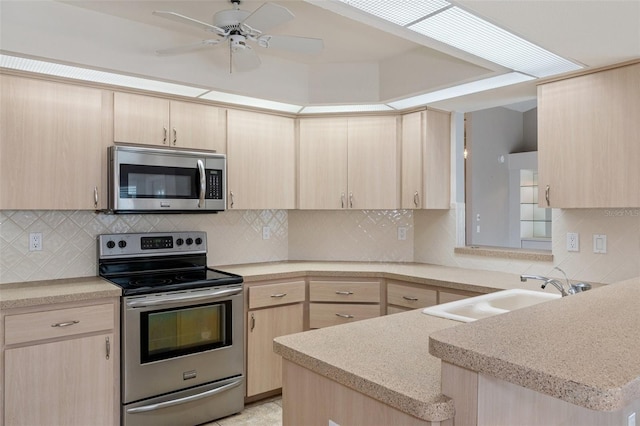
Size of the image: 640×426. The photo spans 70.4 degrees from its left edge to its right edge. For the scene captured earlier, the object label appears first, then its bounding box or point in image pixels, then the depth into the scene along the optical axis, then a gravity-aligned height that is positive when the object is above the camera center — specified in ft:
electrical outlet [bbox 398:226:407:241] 13.10 -0.56
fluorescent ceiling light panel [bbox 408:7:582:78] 6.45 +2.72
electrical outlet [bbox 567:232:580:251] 9.50 -0.61
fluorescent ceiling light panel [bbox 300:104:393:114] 11.60 +2.73
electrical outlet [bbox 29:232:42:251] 9.39 -0.57
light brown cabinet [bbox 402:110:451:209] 11.68 +1.36
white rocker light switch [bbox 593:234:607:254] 9.08 -0.64
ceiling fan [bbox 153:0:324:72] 6.58 +2.88
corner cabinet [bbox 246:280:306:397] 10.39 -2.62
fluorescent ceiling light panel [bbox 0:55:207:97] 8.18 +2.72
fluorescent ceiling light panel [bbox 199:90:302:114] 10.50 +2.72
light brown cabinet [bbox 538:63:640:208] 7.98 +1.36
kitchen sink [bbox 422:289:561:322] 6.47 -1.42
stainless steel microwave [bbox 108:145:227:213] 9.25 +0.72
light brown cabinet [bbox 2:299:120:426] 7.70 -2.69
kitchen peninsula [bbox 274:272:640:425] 2.71 -1.31
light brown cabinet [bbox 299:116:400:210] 12.00 +1.32
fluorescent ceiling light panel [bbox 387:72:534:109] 9.21 +2.75
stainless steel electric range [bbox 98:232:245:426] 8.68 -2.46
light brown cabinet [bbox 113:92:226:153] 9.61 +2.04
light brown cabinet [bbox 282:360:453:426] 3.81 -1.79
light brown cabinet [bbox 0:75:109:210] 8.40 +1.32
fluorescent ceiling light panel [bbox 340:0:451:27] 5.84 +2.72
